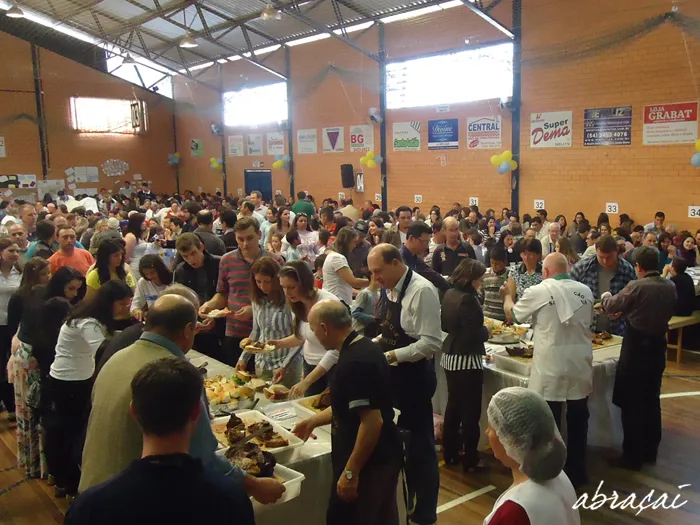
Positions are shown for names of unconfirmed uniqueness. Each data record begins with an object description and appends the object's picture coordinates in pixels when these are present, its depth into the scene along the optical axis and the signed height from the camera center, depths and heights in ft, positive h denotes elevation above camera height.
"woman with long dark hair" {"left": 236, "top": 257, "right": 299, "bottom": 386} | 12.83 -2.86
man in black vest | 10.83 -2.99
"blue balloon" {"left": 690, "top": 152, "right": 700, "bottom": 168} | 28.89 +0.85
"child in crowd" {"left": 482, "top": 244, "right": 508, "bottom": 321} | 17.33 -2.90
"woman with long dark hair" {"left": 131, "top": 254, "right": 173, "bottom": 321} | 14.48 -2.17
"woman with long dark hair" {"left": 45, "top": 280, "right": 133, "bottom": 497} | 11.25 -3.47
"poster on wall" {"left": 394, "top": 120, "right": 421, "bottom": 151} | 43.14 +3.39
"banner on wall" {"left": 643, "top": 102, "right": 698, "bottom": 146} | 29.76 +2.71
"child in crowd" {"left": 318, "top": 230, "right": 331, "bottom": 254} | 23.08 -1.96
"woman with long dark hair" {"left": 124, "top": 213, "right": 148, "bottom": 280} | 21.93 -1.88
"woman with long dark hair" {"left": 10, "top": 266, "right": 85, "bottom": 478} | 13.23 -3.64
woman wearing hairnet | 5.84 -2.72
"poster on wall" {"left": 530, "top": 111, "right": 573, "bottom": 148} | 34.68 +2.95
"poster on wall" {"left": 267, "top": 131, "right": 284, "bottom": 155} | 55.16 +3.94
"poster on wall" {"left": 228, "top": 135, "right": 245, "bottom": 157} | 59.82 +4.01
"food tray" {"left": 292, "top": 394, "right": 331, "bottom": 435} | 10.55 -3.82
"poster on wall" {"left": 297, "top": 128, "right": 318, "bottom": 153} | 51.67 +3.84
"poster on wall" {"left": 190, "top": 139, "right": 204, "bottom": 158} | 65.72 +4.33
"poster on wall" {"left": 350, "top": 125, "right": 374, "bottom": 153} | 46.50 +3.55
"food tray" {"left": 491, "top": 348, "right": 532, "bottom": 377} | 13.80 -4.10
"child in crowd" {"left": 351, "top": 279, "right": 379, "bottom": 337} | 13.84 -2.92
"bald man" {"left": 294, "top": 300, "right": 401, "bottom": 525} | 8.14 -3.23
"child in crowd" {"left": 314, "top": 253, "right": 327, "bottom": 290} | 18.38 -2.47
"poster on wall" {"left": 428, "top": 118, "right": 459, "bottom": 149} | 40.70 +3.30
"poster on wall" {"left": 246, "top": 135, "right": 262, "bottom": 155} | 57.62 +3.94
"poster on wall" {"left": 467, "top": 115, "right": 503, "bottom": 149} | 38.14 +3.12
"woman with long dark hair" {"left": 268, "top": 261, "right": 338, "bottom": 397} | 11.30 -2.97
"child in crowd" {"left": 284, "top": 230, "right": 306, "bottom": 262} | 22.54 -2.15
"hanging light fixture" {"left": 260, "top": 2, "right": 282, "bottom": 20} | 35.78 +10.09
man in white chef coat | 12.24 -3.08
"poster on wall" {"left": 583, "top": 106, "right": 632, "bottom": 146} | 32.17 +2.85
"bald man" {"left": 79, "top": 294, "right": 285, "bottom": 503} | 6.48 -2.38
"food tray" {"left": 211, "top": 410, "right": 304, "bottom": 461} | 9.18 -3.85
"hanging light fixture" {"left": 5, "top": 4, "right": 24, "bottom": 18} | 40.86 +11.87
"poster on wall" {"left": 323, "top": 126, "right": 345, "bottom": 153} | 48.99 +3.65
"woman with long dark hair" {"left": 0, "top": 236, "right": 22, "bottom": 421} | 17.03 -2.50
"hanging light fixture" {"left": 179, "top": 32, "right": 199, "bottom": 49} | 41.57 +9.85
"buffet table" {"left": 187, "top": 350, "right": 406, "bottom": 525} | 9.40 -4.75
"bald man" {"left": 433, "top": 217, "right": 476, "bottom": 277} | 21.30 -2.36
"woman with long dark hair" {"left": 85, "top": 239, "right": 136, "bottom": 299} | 14.94 -1.77
